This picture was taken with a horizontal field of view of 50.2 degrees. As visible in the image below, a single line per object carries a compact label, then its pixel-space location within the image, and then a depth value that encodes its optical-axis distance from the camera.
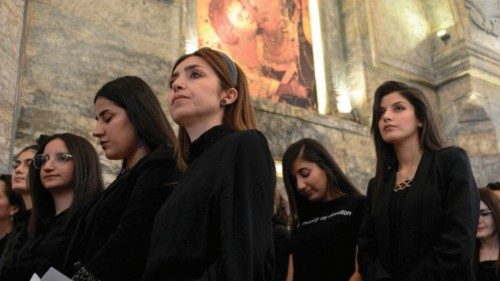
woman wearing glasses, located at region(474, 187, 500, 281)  3.25
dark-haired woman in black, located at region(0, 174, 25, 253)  3.80
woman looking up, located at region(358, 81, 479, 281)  2.19
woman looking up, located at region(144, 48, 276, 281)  1.51
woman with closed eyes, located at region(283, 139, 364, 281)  2.84
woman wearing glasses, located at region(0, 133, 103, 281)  2.49
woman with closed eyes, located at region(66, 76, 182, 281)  1.91
